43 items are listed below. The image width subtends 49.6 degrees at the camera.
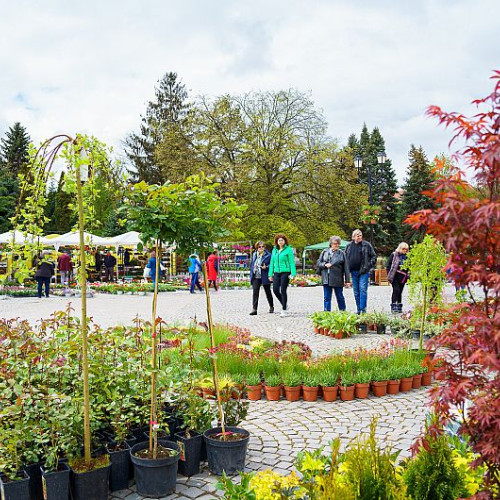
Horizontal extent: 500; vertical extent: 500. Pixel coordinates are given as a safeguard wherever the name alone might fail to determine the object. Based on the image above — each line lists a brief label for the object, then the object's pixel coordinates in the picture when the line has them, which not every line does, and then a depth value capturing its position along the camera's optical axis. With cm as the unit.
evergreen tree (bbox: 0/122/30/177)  5103
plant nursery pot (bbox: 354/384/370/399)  605
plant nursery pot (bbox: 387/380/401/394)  625
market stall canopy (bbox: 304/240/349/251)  2906
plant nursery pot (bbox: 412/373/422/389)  652
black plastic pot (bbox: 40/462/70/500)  340
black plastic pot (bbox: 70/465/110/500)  347
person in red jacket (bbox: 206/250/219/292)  2033
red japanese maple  213
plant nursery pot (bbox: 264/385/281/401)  600
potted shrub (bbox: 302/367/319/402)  595
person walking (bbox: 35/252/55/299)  1820
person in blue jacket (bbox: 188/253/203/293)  1922
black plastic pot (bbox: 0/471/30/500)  334
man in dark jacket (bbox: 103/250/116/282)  2584
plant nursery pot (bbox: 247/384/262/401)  601
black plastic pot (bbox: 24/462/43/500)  351
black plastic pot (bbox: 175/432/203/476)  400
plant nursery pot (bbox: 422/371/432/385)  666
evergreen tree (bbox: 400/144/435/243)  4331
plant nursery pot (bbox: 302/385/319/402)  595
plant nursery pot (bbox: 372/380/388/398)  617
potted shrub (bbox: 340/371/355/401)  598
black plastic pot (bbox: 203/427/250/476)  396
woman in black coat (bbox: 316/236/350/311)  1141
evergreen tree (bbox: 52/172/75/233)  4678
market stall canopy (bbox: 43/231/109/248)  2291
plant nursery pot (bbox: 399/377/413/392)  635
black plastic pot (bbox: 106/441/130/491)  378
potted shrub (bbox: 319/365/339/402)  595
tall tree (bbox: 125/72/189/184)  4400
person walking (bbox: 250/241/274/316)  1242
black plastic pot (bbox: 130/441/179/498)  362
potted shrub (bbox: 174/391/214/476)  400
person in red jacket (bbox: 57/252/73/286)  2105
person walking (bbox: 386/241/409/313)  1166
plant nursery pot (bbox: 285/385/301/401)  597
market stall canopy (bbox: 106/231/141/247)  2567
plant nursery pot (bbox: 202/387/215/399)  546
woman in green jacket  1170
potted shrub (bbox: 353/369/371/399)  605
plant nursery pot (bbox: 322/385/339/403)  595
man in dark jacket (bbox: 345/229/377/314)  1127
